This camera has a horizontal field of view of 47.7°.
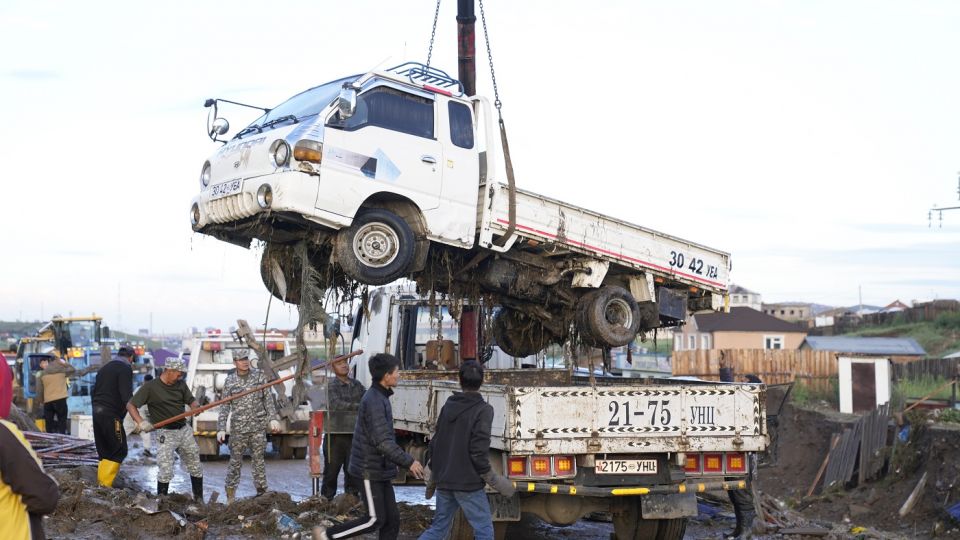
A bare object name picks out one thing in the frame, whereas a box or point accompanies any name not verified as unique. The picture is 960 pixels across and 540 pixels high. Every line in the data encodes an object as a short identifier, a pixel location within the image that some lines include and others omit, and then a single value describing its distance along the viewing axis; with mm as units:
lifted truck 10281
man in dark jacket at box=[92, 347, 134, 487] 11258
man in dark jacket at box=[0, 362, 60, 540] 4387
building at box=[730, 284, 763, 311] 89938
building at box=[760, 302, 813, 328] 103188
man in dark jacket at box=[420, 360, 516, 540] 7191
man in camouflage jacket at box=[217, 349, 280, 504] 11195
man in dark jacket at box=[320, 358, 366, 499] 11664
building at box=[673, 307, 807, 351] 54219
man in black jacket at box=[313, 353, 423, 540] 7602
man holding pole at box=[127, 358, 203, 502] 11188
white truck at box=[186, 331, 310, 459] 17516
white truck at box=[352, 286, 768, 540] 8297
